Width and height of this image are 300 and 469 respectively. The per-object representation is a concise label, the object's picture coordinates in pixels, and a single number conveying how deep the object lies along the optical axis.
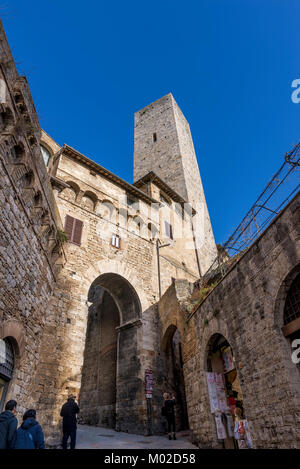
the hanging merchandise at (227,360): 8.19
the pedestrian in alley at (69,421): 7.09
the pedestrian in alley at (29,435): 3.88
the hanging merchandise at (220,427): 7.50
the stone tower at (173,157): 20.95
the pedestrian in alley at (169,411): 9.30
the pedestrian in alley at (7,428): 3.81
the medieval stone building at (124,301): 5.84
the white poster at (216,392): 7.92
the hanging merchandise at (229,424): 7.63
